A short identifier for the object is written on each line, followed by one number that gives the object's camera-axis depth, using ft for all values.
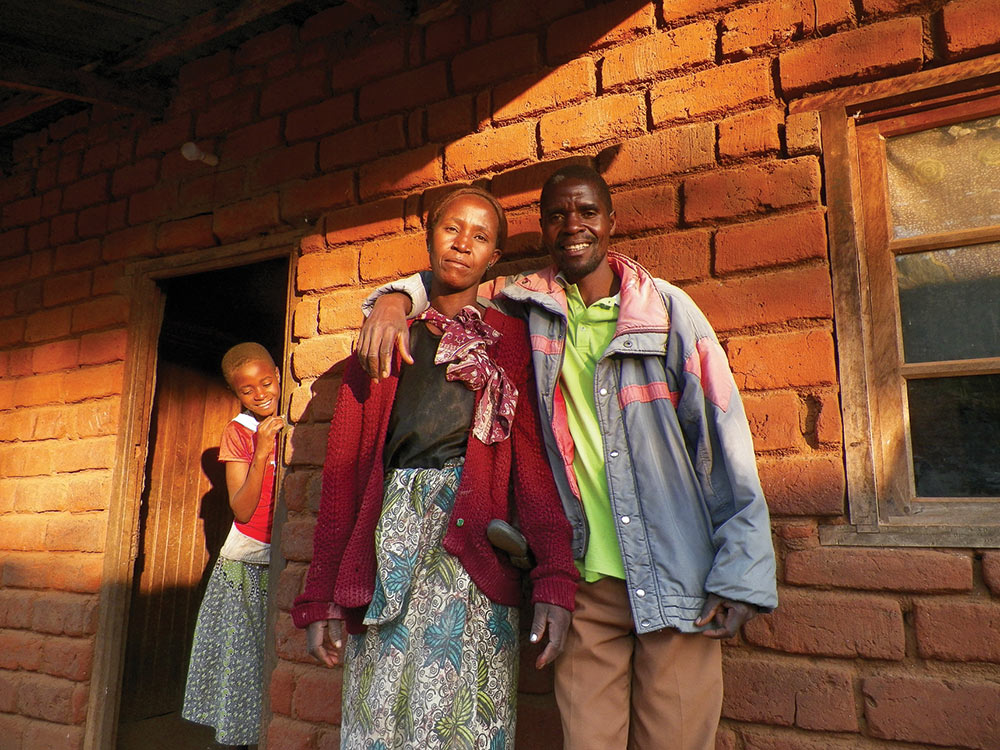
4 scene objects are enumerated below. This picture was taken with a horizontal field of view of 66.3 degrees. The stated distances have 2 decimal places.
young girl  9.25
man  5.40
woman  5.51
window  5.92
